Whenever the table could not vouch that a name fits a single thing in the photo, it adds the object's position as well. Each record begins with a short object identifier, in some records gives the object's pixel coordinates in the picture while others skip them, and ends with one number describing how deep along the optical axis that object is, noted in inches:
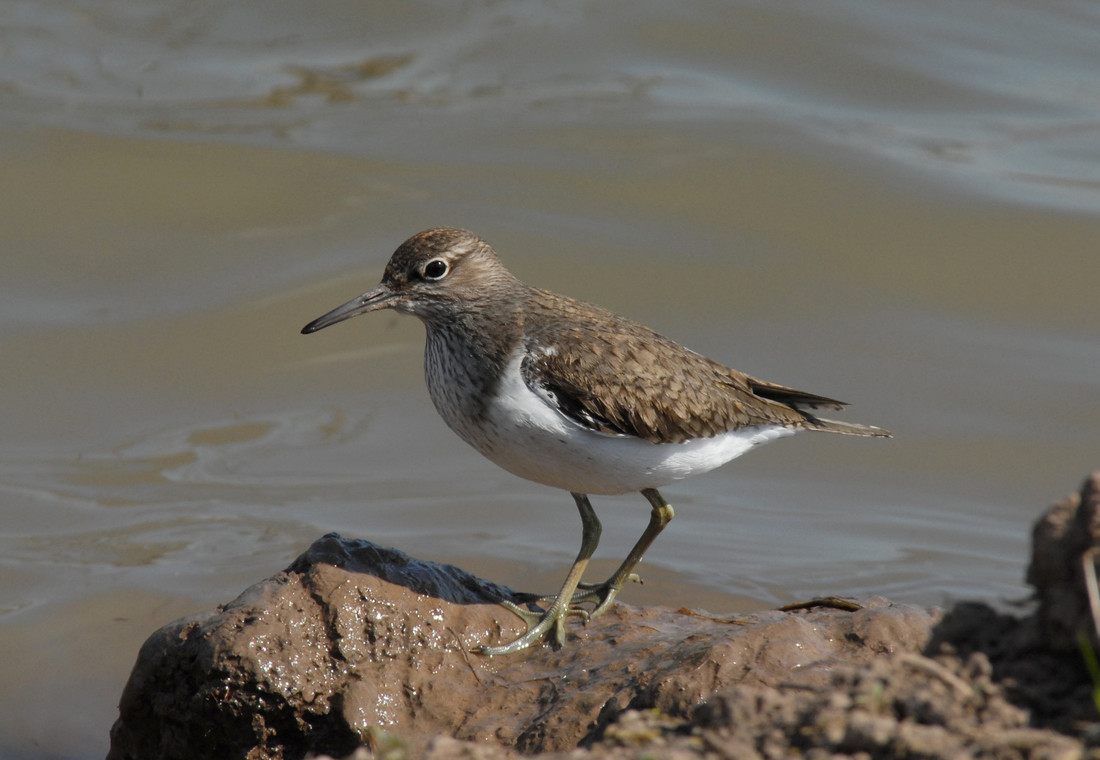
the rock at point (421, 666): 354.3
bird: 442.3
